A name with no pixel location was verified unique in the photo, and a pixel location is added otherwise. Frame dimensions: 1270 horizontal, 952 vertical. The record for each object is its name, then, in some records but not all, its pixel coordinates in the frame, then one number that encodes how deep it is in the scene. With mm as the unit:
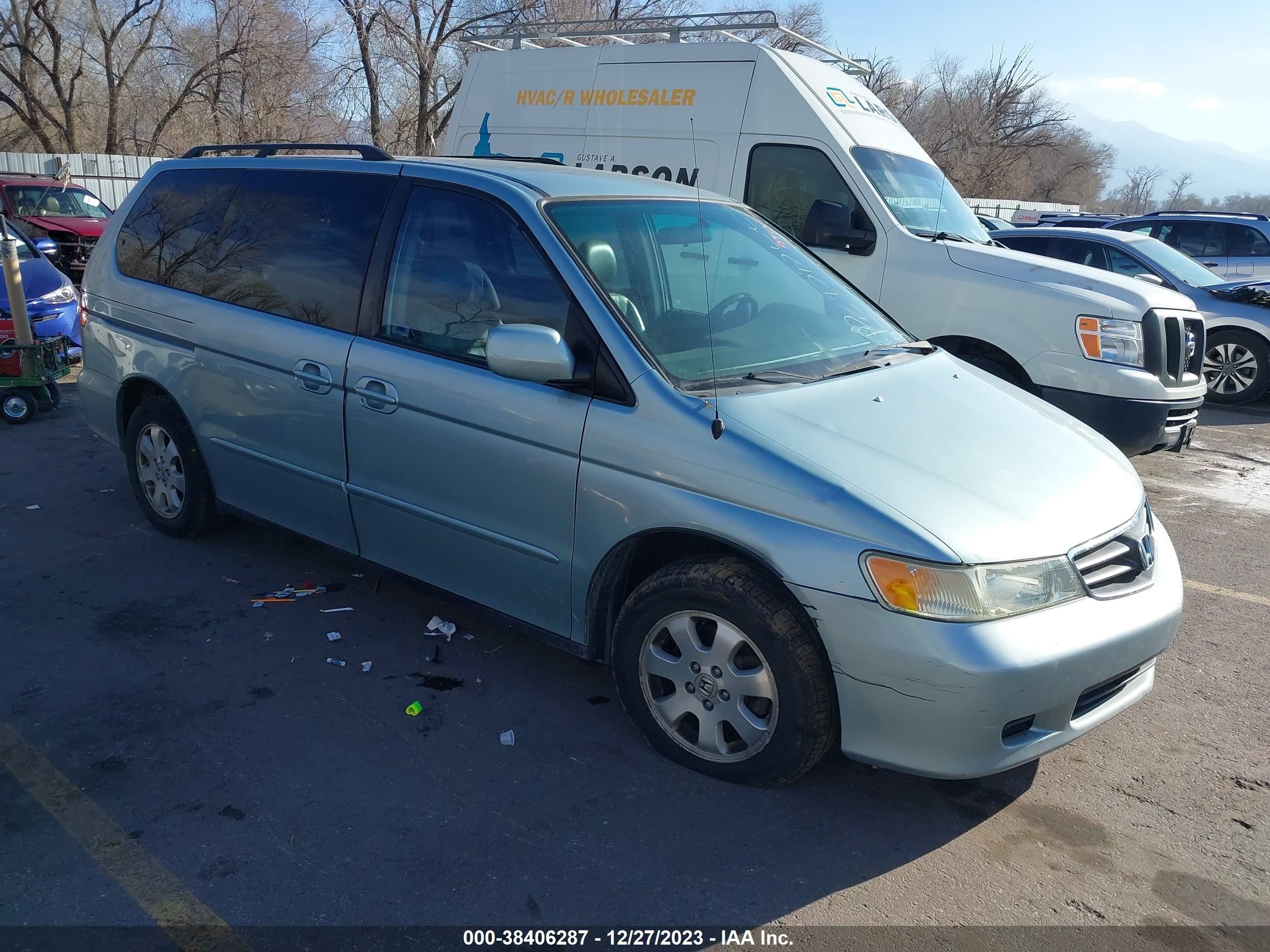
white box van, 6469
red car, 16297
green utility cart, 7488
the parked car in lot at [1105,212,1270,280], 13422
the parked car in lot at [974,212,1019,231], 14555
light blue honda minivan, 2854
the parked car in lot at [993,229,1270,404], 10570
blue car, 9086
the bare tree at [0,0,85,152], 29125
